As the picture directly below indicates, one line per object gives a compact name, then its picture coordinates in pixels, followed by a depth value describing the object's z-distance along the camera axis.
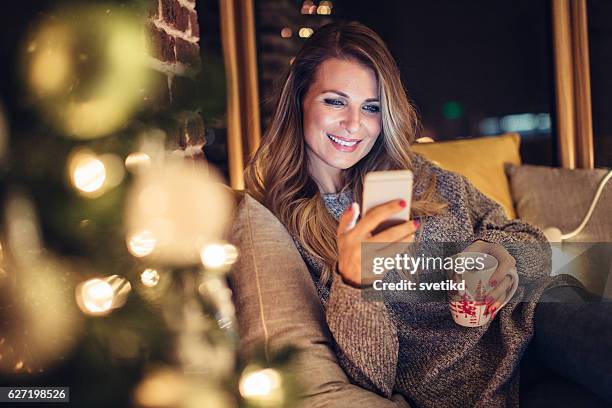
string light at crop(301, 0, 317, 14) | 2.79
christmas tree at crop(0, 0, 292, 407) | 0.50
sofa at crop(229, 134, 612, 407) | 1.07
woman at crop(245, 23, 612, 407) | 1.15
